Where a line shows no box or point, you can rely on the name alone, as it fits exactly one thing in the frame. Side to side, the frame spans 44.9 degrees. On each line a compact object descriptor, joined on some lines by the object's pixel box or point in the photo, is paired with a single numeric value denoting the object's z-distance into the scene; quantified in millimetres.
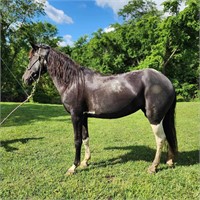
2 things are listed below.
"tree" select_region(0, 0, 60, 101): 16672
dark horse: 3500
